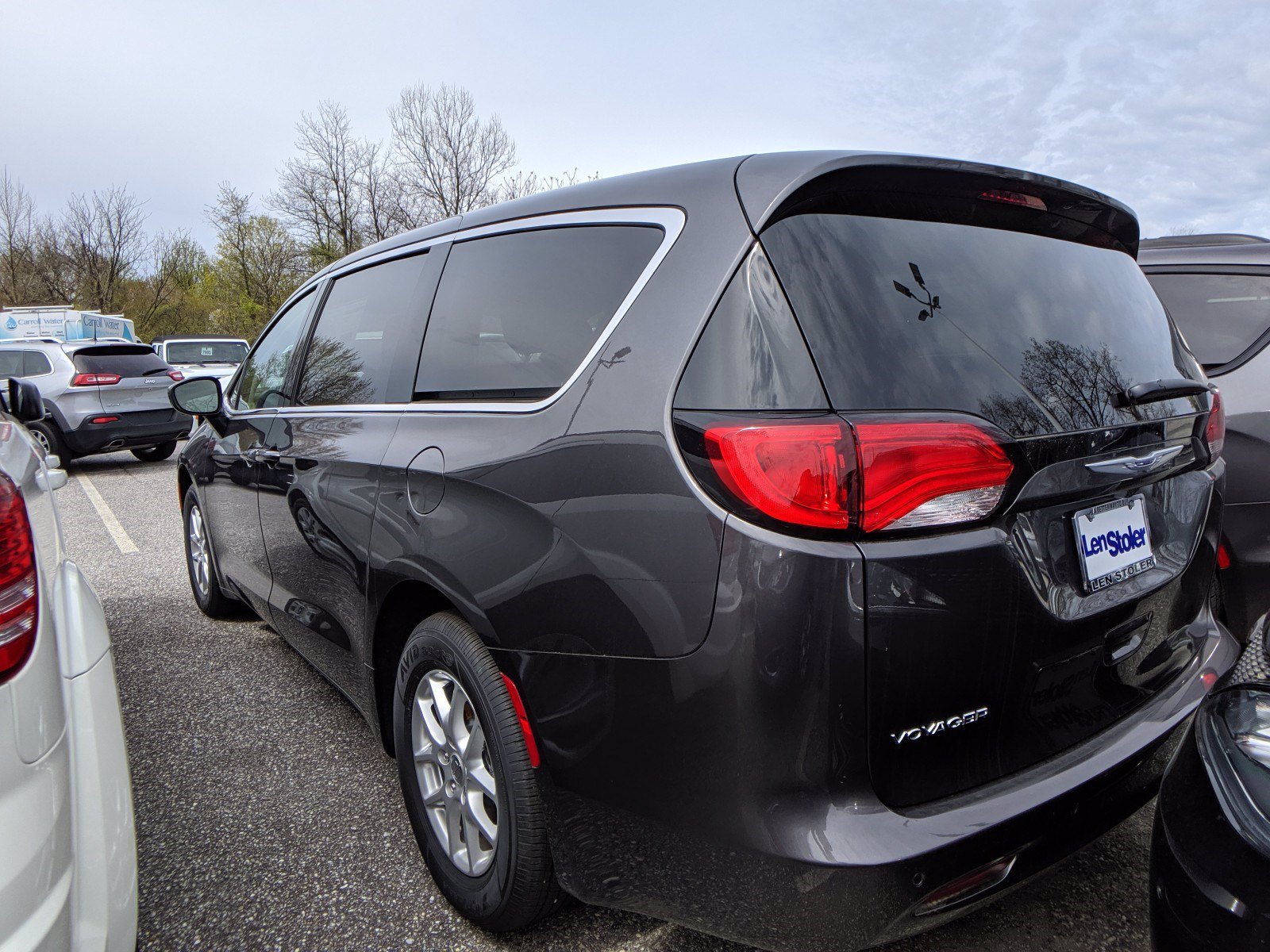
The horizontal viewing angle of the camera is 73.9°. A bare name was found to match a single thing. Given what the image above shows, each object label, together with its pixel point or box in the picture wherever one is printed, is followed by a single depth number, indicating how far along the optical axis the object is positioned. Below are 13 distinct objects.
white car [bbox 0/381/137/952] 1.19
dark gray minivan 1.35
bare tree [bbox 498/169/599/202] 32.23
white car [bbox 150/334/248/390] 19.62
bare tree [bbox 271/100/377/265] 35.28
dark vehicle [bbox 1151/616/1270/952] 1.19
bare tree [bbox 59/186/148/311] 39.25
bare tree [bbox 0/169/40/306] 37.72
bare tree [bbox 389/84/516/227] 34.59
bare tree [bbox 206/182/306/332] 38.22
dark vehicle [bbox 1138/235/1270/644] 2.92
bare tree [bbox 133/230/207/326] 39.72
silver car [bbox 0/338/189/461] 10.48
